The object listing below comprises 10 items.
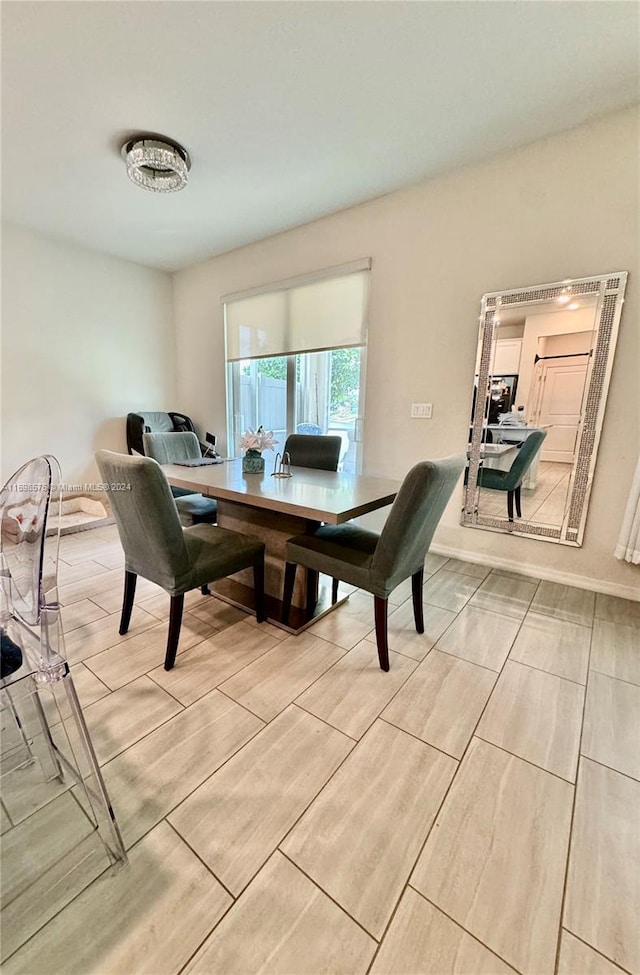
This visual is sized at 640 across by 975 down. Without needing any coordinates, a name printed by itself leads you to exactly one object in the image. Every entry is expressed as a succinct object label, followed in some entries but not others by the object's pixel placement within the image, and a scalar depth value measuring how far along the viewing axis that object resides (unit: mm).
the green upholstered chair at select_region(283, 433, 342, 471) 2646
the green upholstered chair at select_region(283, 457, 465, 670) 1408
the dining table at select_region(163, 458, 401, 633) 1618
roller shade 3070
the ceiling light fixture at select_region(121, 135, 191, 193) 2176
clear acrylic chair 905
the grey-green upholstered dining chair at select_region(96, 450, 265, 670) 1409
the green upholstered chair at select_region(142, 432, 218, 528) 2488
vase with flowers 2180
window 3146
